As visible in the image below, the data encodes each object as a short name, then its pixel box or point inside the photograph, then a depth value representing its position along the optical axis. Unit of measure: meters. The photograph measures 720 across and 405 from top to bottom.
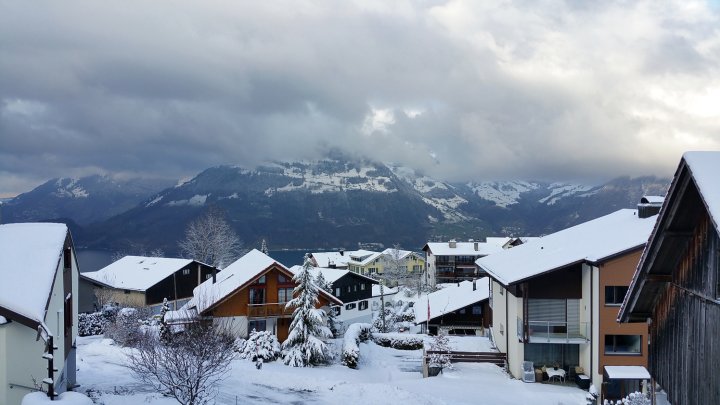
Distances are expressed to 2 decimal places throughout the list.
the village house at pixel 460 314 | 50.34
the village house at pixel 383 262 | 116.00
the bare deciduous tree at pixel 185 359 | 17.39
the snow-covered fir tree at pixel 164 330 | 22.88
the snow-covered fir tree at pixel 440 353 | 30.53
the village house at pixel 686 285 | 7.61
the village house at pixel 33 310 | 15.93
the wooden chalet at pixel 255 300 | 38.47
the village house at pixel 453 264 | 96.50
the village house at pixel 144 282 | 57.03
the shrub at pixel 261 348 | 33.03
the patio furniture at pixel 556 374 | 28.41
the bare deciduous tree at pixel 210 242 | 73.31
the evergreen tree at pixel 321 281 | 47.81
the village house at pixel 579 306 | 27.05
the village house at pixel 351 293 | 61.81
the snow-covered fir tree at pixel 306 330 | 32.75
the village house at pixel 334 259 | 110.00
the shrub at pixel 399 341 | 42.78
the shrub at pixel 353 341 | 33.81
